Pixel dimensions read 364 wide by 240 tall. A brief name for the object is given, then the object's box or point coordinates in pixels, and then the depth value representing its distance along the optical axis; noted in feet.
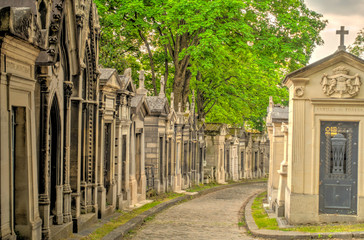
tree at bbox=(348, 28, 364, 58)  81.66
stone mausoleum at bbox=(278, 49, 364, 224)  39.01
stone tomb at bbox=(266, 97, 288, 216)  51.94
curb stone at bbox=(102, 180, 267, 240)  36.07
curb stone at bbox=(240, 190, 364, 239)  33.30
